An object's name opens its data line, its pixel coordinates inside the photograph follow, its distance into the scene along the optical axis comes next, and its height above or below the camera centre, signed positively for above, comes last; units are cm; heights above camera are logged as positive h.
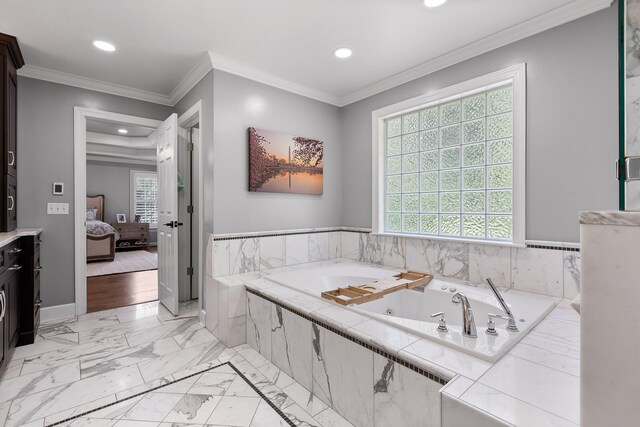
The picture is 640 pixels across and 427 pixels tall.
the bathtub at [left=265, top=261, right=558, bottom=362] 141 -58
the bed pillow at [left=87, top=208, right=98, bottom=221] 742 +2
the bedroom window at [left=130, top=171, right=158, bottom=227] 848 +49
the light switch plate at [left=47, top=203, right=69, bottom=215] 293 +5
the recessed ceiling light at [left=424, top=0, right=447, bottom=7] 191 +130
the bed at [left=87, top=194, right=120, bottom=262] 592 -53
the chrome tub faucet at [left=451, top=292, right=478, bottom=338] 146 -53
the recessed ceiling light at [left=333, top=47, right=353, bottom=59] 251 +132
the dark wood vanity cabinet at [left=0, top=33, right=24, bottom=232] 233 +71
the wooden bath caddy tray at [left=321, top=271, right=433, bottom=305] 203 -55
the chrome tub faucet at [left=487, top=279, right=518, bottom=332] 153 -54
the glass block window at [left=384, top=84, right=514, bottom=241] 243 +39
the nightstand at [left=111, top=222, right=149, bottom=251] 769 -54
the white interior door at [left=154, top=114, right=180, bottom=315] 305 +1
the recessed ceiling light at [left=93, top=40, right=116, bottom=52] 238 +131
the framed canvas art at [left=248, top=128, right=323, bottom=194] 290 +51
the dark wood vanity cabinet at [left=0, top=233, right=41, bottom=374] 191 -57
